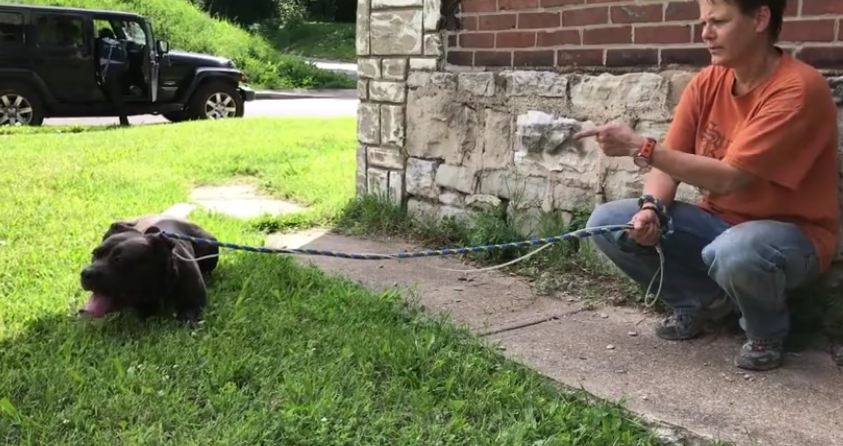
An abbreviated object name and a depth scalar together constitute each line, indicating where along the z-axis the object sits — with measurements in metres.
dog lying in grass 3.10
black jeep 10.55
